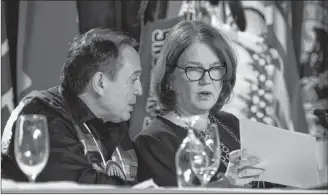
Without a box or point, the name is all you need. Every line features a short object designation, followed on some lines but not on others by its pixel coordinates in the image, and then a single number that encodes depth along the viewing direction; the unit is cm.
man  509
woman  553
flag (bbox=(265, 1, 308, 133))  754
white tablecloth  404
